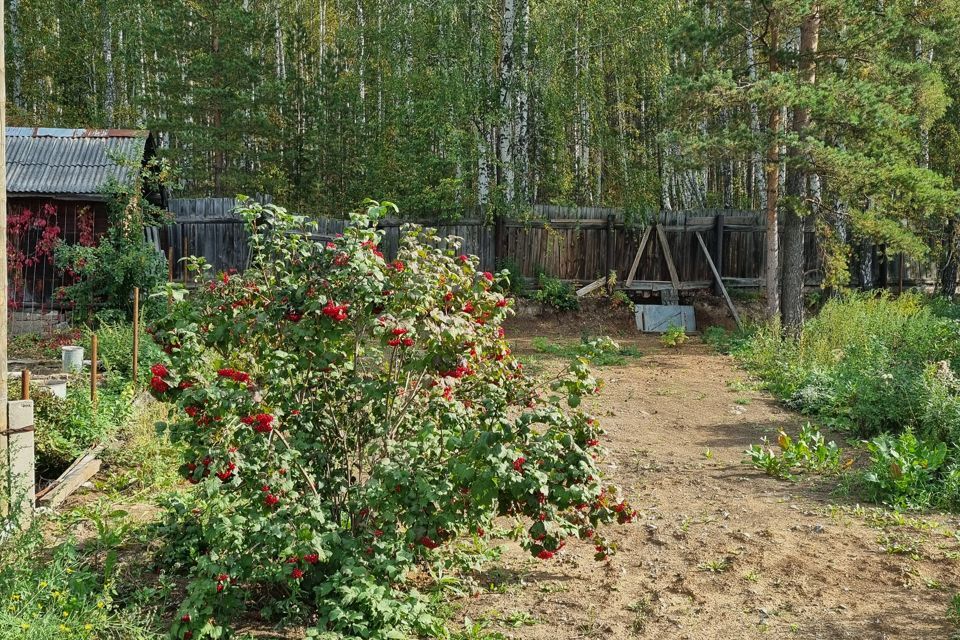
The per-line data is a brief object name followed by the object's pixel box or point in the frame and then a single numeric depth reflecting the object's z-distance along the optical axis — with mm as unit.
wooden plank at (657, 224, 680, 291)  16406
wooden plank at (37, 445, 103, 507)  5355
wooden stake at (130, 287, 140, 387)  7445
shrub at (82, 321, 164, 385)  8391
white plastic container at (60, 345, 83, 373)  8195
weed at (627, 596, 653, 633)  3938
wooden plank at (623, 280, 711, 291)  16469
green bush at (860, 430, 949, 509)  5652
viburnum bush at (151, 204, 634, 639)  3570
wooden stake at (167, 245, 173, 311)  13005
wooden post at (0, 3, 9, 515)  4480
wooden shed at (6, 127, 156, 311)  12211
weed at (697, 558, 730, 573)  4582
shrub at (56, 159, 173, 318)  11578
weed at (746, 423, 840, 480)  6406
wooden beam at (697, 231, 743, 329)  15443
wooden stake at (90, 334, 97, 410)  6832
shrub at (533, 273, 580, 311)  15820
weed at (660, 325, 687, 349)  13318
